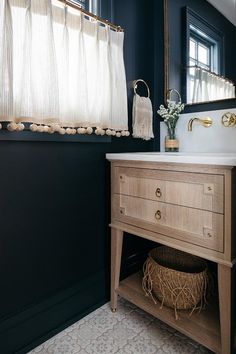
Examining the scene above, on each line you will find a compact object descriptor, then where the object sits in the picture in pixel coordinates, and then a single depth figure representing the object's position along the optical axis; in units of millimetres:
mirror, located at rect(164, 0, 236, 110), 1539
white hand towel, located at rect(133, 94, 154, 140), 1722
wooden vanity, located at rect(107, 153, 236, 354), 1047
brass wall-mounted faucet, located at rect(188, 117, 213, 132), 1596
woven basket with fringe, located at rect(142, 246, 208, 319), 1325
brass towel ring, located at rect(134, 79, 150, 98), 1759
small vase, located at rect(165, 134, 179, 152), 1727
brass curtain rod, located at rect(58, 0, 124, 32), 1308
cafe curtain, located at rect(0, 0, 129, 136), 1114
